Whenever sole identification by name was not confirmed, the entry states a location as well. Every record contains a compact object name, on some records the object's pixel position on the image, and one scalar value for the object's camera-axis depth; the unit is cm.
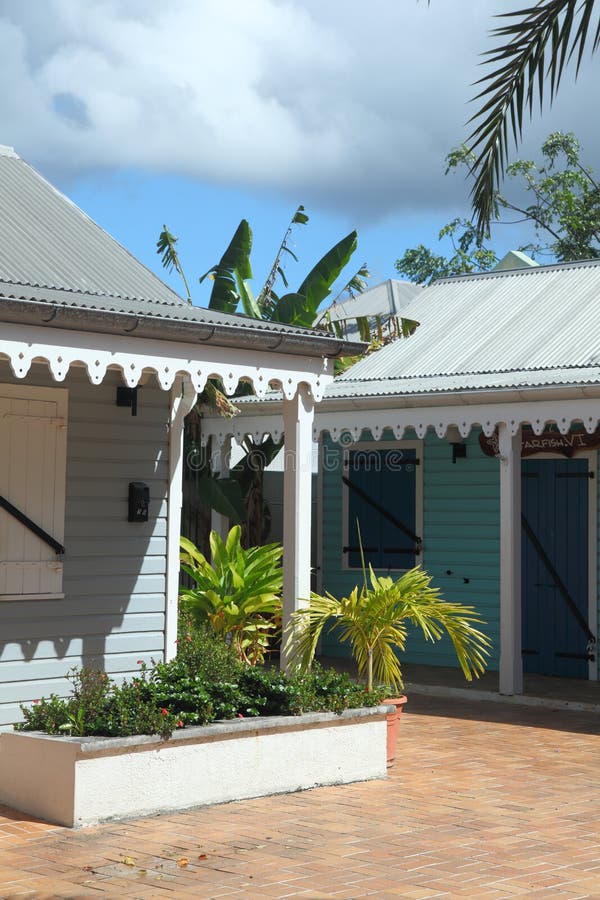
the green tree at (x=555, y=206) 3017
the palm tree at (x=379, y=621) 820
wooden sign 1252
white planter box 640
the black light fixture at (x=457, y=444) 1353
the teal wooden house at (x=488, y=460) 1136
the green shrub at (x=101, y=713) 667
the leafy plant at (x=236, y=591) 1002
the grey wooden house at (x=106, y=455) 765
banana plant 1475
